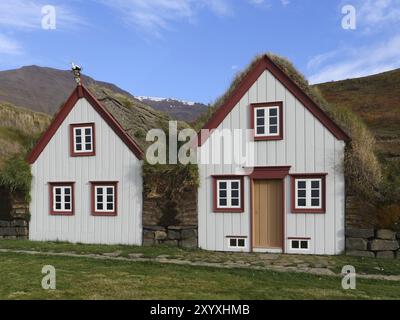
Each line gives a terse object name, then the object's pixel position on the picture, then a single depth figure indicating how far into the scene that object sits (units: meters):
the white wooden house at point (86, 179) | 16.86
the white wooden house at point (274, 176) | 14.62
